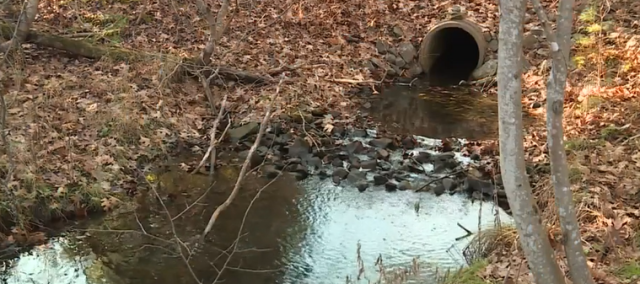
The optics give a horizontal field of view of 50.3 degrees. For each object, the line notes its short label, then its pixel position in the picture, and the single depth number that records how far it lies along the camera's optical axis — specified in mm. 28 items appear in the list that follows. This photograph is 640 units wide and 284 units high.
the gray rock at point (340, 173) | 9297
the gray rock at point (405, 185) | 8945
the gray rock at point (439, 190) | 8802
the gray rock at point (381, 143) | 10422
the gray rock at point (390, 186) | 8945
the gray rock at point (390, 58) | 14461
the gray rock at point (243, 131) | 10612
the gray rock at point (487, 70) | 13828
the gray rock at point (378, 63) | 14195
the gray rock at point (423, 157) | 9766
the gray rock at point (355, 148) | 10198
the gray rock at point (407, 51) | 14633
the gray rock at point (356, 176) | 9219
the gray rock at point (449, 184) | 8889
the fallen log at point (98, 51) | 11695
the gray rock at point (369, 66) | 14052
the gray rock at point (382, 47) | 14609
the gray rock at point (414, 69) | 14524
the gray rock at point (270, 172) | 9383
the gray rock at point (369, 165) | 9562
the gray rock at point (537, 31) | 13906
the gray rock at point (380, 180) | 9086
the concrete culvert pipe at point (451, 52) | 14188
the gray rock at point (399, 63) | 14453
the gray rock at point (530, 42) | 13758
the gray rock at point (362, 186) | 8923
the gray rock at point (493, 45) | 14152
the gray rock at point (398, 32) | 15129
